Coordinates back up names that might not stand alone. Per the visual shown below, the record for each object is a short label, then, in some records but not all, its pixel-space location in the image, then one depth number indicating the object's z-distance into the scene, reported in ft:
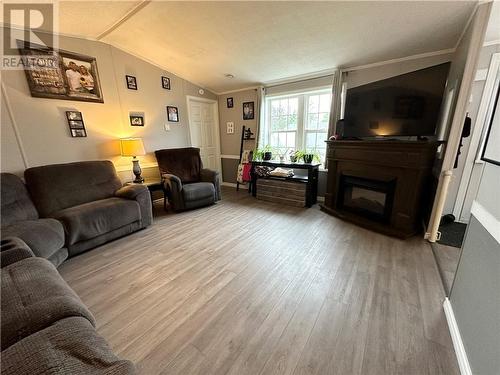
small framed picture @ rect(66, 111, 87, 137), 9.26
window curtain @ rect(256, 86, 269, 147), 13.65
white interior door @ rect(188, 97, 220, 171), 14.76
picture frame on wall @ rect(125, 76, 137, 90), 11.04
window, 12.17
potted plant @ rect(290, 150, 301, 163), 12.18
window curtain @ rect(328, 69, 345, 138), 10.57
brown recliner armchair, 10.86
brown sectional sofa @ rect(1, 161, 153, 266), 6.13
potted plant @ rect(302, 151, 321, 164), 11.55
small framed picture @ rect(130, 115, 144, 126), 11.41
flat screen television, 7.15
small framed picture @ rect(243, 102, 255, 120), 14.49
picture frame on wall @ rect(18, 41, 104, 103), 8.12
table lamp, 10.28
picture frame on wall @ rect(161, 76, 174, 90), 12.49
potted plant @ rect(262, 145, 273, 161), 13.33
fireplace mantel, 7.46
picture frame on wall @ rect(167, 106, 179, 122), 12.98
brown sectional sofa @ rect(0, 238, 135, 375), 1.99
